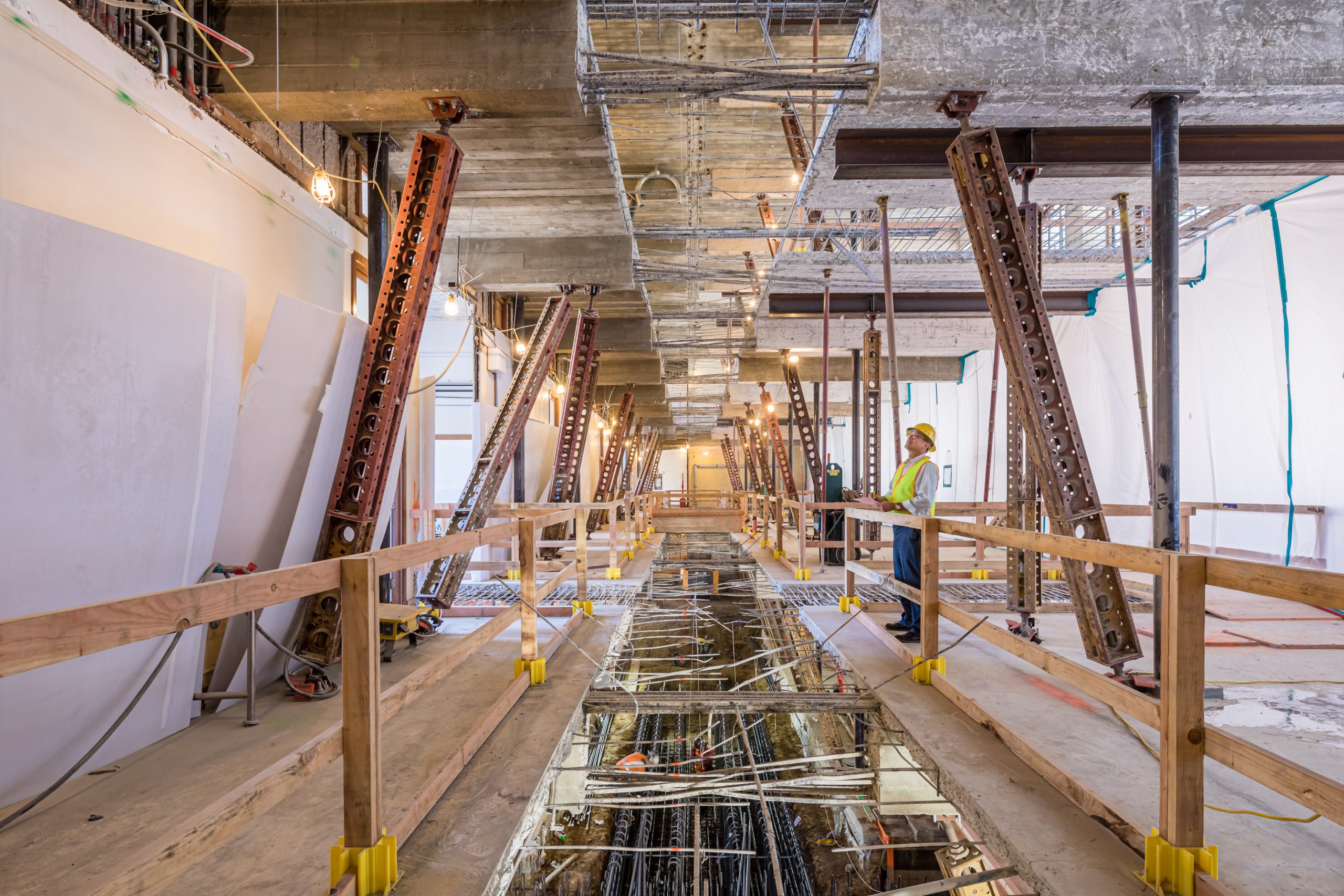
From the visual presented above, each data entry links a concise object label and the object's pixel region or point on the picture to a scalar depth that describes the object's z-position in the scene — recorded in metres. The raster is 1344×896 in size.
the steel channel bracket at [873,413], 11.27
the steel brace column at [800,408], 14.88
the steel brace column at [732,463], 40.97
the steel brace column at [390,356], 6.11
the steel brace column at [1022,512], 6.31
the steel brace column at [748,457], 29.10
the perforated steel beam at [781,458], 17.44
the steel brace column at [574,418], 13.59
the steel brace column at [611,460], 18.98
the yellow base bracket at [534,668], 5.73
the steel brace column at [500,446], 8.29
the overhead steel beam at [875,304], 12.48
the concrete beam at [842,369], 18.92
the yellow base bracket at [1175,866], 2.74
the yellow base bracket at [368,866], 2.79
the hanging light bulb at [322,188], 5.91
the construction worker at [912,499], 6.99
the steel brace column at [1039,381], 4.96
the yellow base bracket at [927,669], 5.59
